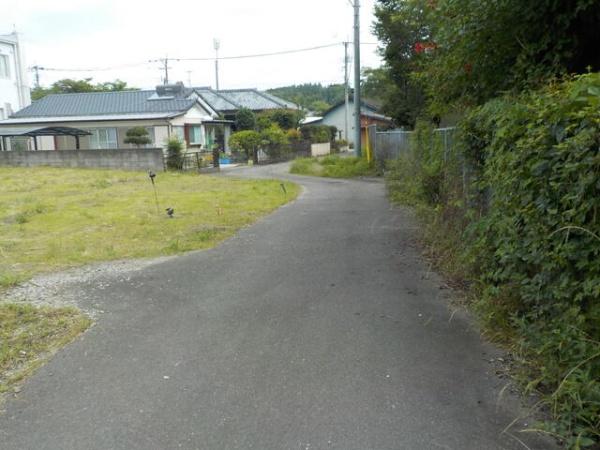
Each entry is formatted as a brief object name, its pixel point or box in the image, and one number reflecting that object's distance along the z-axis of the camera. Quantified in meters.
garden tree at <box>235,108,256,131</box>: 38.16
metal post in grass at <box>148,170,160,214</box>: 11.85
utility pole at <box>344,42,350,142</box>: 41.54
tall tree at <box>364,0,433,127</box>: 20.08
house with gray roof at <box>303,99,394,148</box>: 49.44
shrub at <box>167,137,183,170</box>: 23.58
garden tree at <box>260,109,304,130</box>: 40.69
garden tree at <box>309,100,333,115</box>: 83.55
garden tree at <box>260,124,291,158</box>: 30.91
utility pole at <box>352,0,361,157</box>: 23.44
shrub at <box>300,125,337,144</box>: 39.84
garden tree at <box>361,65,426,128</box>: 21.45
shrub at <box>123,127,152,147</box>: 28.11
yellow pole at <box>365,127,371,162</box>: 23.39
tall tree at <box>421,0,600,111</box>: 5.77
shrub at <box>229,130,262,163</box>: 29.83
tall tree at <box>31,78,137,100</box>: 54.69
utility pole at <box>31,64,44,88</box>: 50.01
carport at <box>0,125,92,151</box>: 26.62
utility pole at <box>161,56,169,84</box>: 50.37
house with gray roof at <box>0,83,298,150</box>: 29.95
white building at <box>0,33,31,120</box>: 36.44
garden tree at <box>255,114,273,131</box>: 38.03
